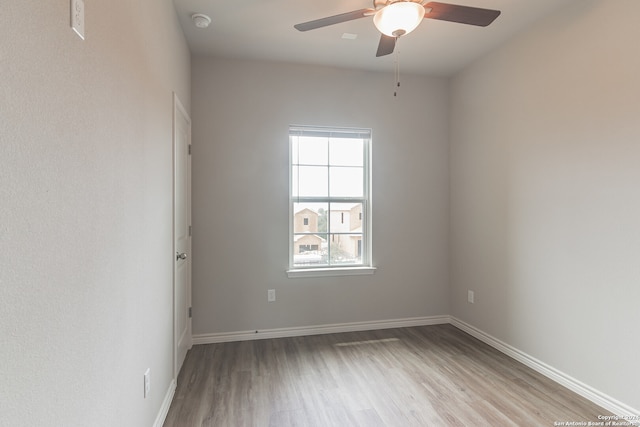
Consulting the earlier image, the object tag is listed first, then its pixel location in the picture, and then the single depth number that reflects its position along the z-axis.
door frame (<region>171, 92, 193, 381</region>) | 2.30
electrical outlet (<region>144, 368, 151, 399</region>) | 1.67
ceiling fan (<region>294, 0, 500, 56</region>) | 1.73
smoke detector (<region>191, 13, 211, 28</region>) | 2.41
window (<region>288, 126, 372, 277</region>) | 3.35
